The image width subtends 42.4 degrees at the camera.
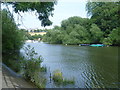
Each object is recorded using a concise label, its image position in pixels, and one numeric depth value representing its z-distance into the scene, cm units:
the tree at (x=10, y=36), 1274
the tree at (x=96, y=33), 4303
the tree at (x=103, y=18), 4150
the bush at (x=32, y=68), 603
